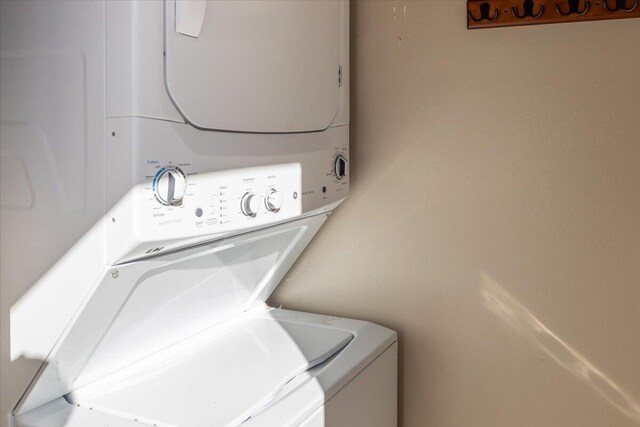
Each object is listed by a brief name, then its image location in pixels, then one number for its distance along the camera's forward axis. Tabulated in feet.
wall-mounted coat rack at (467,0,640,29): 6.51
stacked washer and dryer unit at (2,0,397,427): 4.29
